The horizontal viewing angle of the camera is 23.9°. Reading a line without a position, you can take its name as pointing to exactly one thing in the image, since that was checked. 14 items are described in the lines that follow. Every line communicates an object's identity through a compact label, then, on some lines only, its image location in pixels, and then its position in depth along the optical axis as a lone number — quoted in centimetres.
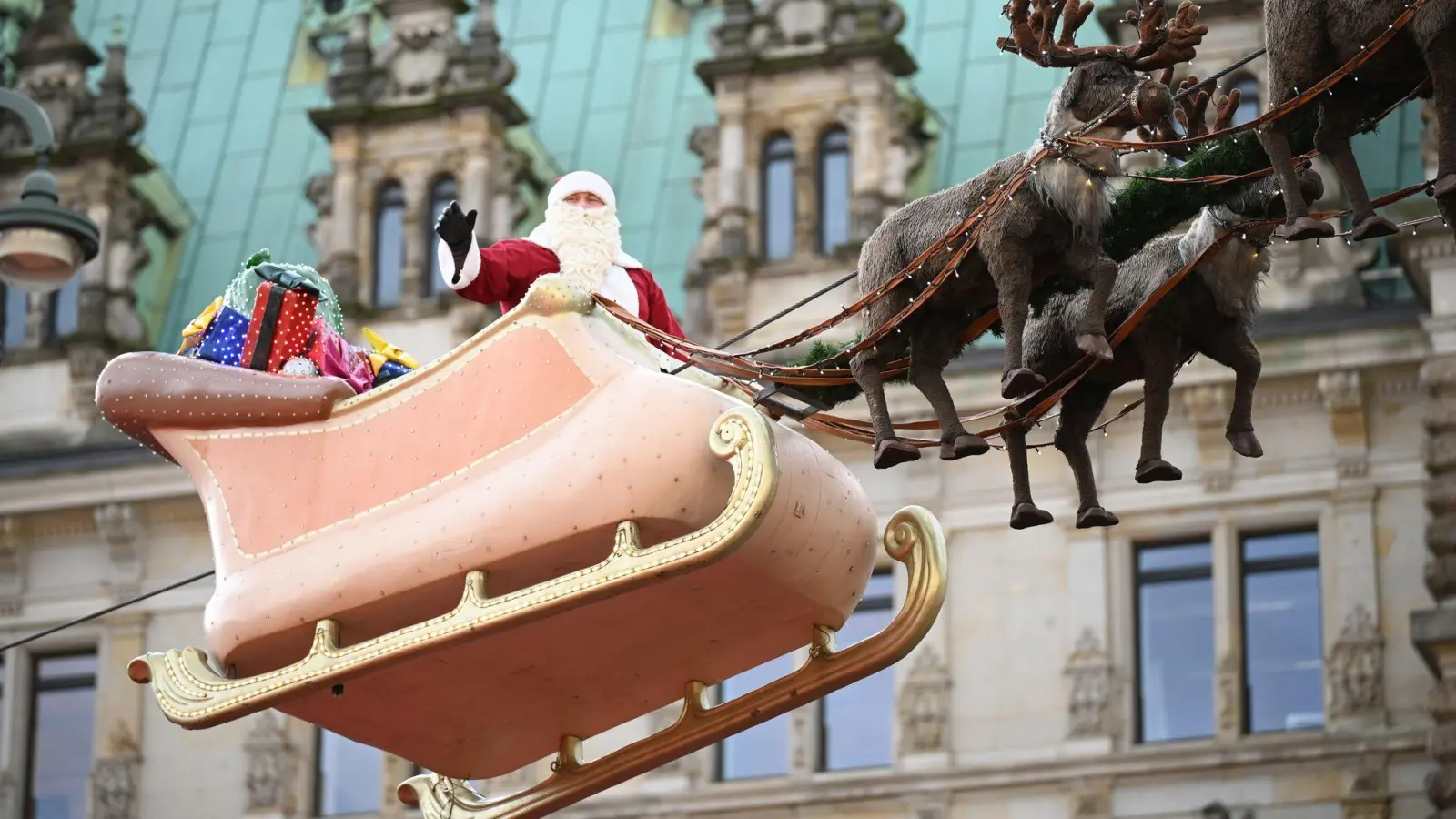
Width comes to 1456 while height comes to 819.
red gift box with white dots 1412
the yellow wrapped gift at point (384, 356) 1493
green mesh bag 1427
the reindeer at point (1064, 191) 1206
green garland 1256
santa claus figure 1384
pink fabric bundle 1424
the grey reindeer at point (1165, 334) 1252
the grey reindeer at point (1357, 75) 1137
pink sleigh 1250
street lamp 1866
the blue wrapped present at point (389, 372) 1486
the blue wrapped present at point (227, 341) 1417
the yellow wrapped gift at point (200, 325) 1429
